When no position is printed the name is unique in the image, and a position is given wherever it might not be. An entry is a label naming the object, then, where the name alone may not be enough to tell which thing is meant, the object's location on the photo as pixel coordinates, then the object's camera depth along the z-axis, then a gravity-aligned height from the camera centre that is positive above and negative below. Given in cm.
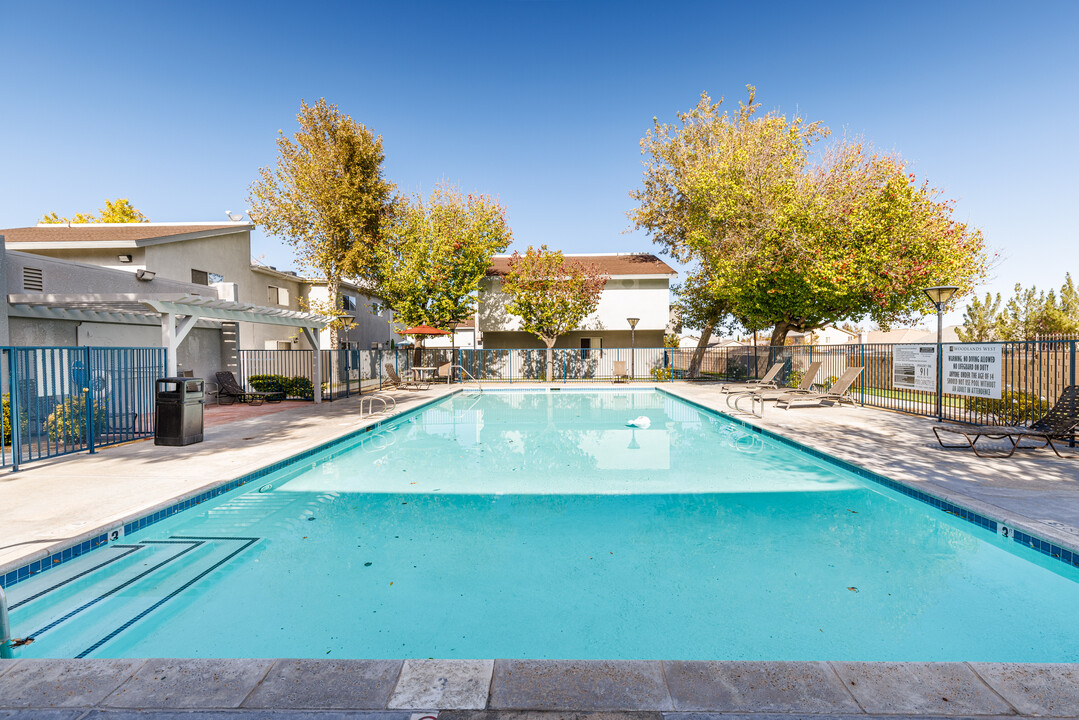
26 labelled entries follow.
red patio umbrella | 2024 +106
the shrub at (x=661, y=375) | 2495 -113
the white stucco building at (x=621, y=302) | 2661 +290
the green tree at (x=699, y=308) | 2530 +250
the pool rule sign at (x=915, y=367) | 1089 -37
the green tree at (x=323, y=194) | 2100 +718
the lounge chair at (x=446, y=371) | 2284 -79
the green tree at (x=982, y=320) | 3287 +222
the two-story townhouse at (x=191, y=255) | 1382 +321
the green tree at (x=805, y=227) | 1611 +458
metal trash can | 788 -96
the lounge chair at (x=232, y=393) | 1445 -114
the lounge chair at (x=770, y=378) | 1638 -89
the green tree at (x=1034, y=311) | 2998 +272
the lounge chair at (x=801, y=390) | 1440 -117
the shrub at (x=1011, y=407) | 917 -116
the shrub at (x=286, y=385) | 1593 -101
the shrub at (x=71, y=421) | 730 -101
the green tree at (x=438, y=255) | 2208 +471
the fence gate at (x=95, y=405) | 731 -82
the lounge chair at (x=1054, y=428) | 696 -116
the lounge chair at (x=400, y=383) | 1903 -127
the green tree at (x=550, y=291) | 2291 +305
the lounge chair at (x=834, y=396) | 1304 -125
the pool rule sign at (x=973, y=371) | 867 -37
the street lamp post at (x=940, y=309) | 1025 +98
